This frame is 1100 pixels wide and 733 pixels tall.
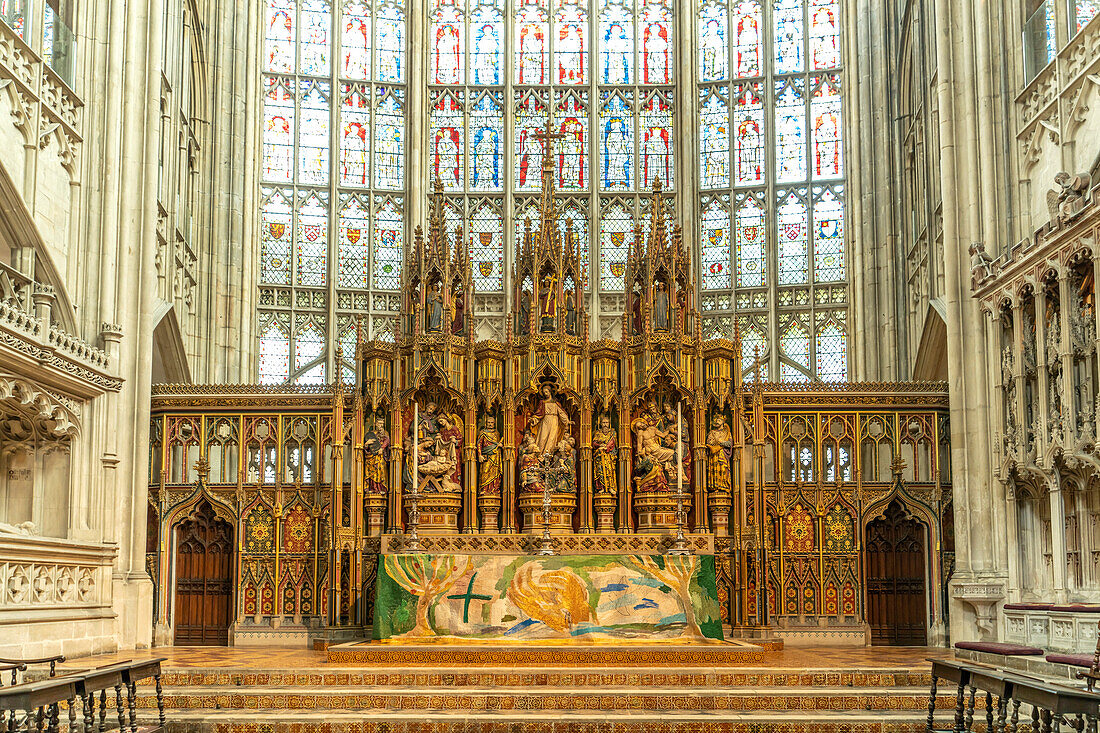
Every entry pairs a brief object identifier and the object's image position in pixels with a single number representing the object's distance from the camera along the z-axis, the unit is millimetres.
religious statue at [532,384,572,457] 17328
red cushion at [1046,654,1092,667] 10469
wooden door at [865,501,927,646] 18078
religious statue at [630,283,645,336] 17828
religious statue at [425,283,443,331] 17734
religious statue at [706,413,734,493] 17141
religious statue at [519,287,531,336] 17844
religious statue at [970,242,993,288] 16531
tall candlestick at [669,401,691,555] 15789
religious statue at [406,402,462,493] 17250
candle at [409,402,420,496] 16641
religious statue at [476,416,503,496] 17219
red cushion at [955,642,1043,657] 11727
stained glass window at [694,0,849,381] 25969
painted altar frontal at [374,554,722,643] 15016
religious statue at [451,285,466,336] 17750
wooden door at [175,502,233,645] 18141
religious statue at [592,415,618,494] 17172
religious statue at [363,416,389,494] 17359
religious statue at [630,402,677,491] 17172
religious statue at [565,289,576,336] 17766
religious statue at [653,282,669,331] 17797
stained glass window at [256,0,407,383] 26172
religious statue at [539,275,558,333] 17766
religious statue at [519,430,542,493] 17156
